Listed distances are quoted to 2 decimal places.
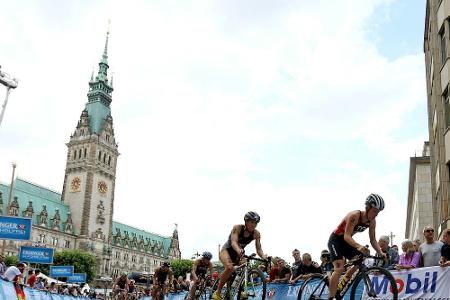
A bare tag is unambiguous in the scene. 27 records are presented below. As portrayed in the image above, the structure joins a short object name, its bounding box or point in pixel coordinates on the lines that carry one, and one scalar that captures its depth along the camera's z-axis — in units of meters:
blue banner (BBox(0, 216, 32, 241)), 23.84
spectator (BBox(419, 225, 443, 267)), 11.20
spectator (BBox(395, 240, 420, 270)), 11.23
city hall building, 128.12
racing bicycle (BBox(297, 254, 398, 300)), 8.27
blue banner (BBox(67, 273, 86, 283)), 55.12
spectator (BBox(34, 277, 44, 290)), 28.00
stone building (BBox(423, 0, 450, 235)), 27.27
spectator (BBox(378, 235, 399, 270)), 12.06
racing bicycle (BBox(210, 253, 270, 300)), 10.14
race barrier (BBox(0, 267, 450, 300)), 9.56
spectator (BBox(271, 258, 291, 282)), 14.96
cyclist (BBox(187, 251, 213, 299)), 14.70
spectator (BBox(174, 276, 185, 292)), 21.21
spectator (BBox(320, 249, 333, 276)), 13.96
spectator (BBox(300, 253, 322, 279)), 13.62
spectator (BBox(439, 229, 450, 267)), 10.58
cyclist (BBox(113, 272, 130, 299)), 18.59
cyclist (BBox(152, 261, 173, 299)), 16.73
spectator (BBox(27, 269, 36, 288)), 26.38
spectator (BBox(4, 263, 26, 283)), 17.02
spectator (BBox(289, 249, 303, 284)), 14.06
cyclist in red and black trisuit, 8.39
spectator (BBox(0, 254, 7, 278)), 19.06
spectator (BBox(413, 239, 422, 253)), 11.93
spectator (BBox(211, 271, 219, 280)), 14.62
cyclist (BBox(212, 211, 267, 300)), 10.11
